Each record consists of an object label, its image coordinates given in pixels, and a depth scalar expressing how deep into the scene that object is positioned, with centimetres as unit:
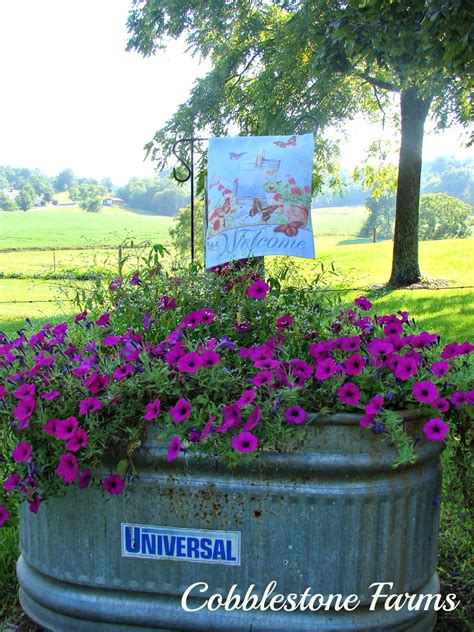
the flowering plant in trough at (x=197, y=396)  175
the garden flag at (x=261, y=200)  338
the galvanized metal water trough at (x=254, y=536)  178
